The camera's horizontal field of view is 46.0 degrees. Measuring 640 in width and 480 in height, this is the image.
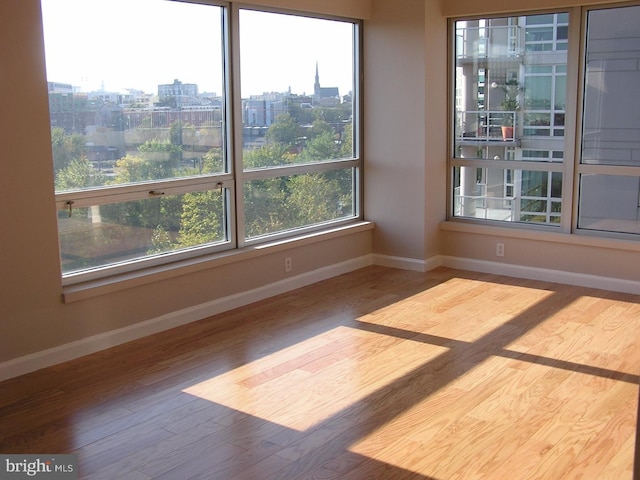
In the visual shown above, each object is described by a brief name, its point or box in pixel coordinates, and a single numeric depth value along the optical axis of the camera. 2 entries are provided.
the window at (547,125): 5.37
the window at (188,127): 4.16
